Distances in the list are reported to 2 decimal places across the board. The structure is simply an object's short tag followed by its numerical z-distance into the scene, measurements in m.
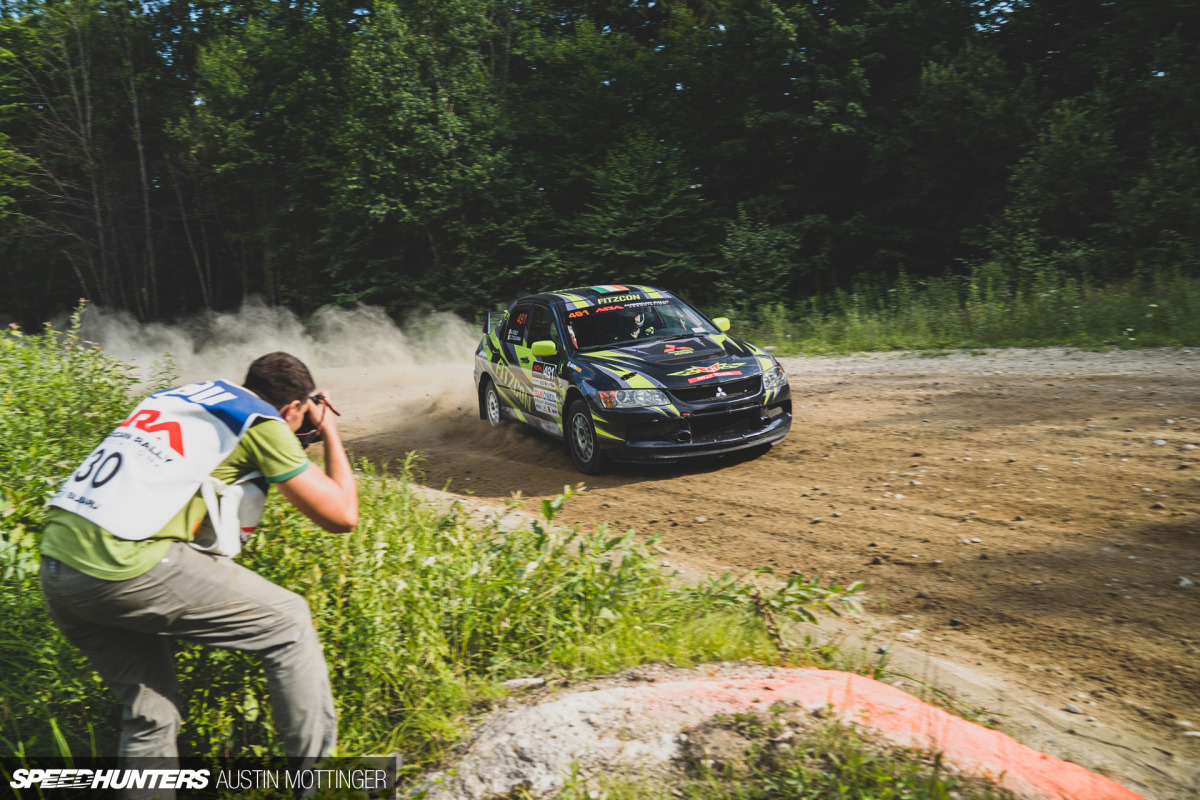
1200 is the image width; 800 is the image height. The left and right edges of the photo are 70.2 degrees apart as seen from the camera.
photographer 2.88
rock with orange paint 3.11
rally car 8.34
